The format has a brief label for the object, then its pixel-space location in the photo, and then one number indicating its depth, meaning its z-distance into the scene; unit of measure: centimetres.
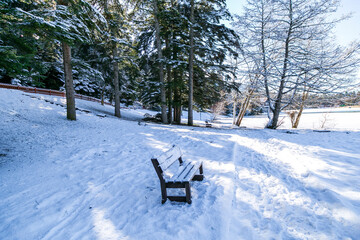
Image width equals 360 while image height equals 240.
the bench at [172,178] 291
